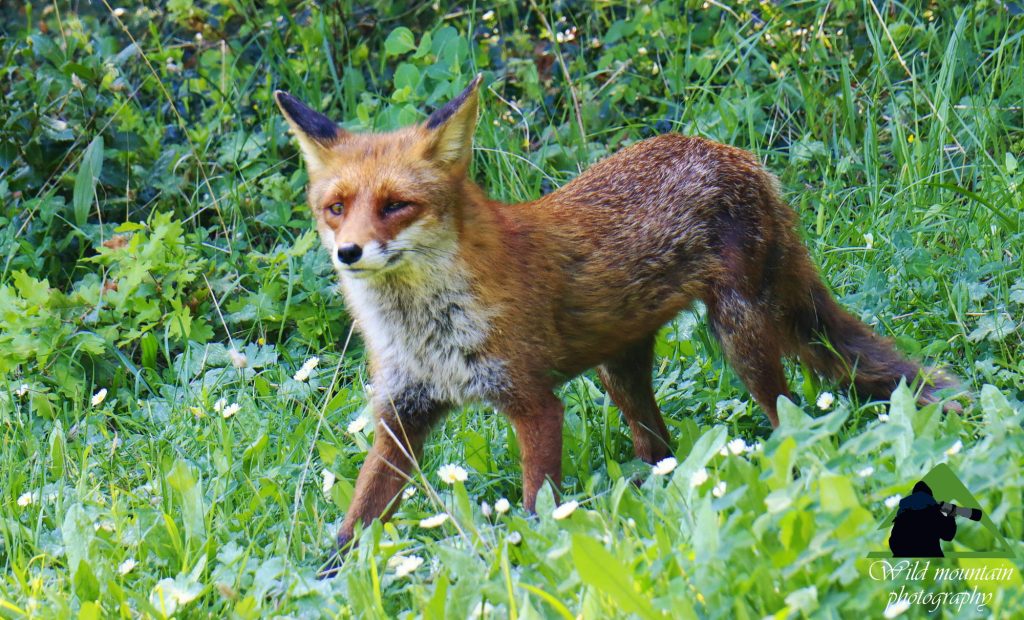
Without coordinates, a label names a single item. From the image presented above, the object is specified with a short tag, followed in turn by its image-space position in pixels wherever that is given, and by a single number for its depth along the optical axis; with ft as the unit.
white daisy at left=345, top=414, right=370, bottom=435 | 33.63
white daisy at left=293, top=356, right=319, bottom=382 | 36.94
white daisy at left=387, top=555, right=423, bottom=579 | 26.11
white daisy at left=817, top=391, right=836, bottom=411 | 29.71
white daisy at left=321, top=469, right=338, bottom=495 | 32.86
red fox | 30.94
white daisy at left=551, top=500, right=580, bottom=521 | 25.46
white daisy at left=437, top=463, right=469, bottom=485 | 28.25
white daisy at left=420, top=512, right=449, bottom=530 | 27.48
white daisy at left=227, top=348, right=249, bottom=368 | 37.73
